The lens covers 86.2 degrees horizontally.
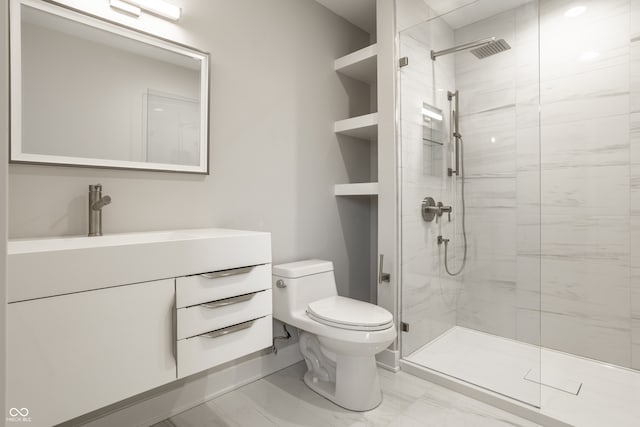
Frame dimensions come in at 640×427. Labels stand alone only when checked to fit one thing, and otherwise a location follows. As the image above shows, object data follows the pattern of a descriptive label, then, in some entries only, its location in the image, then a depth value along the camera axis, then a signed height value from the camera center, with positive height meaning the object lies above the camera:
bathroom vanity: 1.02 -0.34
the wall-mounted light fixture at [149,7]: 1.52 +0.97
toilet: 1.68 -0.58
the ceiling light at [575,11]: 2.29 +1.38
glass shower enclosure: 1.88 +0.12
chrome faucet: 1.44 +0.04
